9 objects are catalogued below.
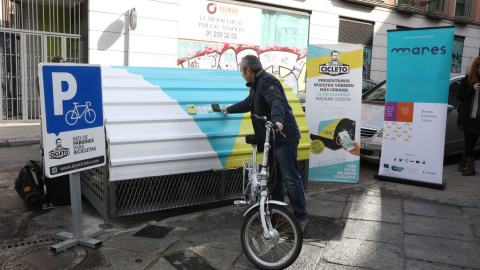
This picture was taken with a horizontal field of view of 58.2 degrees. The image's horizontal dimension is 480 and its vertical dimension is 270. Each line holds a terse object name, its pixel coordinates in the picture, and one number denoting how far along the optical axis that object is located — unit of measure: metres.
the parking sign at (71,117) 3.57
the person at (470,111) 6.75
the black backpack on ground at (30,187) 4.86
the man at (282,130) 4.02
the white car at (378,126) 7.34
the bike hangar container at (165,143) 4.34
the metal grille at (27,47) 11.33
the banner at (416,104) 5.99
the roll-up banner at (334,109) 6.23
